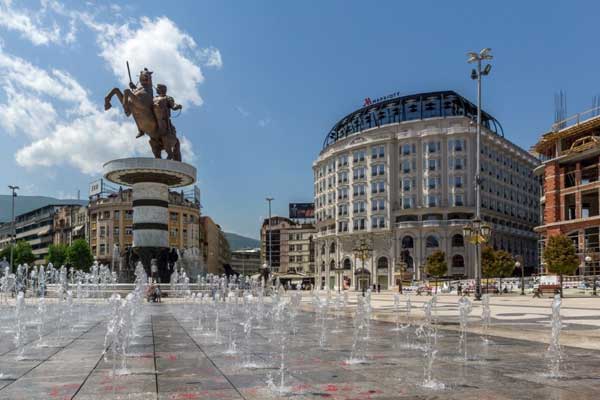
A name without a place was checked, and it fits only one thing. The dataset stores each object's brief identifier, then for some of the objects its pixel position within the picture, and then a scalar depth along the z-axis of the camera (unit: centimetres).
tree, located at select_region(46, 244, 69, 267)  9319
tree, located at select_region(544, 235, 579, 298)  4681
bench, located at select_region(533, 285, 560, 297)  4191
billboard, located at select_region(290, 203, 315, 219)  14875
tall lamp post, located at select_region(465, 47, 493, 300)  3553
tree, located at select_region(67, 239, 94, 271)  8981
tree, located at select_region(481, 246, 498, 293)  5548
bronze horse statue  4353
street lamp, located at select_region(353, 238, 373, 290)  4802
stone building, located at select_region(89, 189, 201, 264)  10106
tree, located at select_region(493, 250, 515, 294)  5497
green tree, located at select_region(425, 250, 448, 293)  6894
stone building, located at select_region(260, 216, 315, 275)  13368
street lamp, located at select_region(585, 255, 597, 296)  4394
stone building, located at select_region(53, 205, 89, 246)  11275
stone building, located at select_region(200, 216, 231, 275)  12121
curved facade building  8475
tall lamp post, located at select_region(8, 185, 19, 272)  7882
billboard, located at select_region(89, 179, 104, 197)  10912
